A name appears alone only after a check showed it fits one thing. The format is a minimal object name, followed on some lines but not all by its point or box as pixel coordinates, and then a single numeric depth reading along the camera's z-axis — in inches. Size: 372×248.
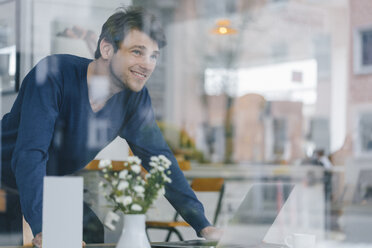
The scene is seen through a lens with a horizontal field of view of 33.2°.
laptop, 106.3
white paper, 100.3
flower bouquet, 92.9
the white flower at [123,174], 100.3
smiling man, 113.4
